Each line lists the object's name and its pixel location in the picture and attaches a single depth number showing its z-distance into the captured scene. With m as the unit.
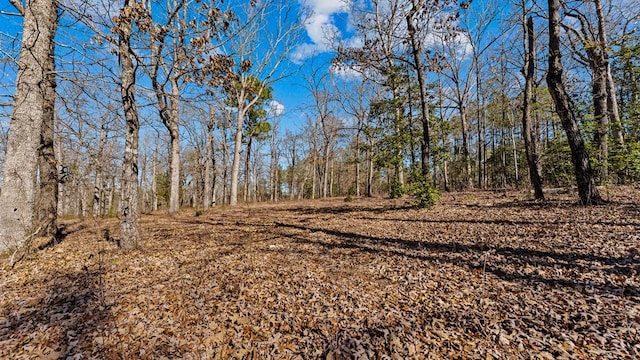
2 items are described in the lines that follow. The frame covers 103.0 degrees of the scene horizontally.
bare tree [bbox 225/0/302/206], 14.88
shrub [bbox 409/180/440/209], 8.55
